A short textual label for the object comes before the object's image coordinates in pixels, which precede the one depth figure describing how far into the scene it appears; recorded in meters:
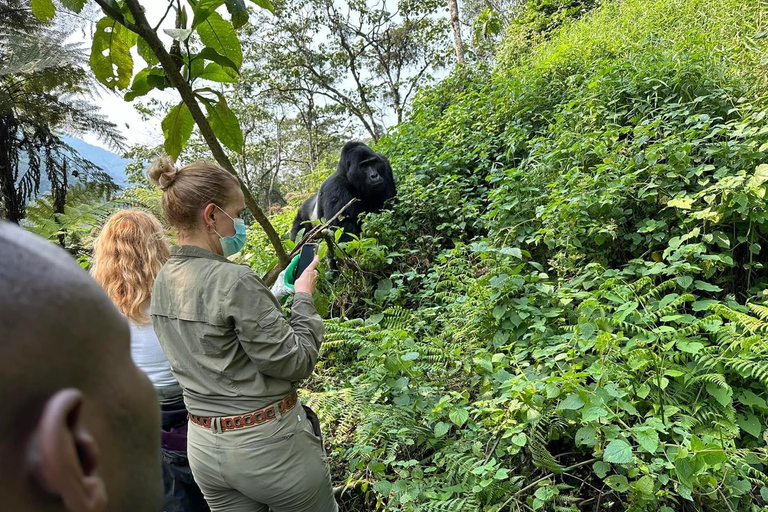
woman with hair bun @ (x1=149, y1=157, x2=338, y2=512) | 1.39
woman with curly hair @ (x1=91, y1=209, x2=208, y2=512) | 1.88
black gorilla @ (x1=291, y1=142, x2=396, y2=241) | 4.44
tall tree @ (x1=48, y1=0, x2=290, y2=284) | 1.05
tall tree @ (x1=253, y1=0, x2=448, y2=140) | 14.71
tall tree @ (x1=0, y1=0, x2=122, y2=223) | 6.19
